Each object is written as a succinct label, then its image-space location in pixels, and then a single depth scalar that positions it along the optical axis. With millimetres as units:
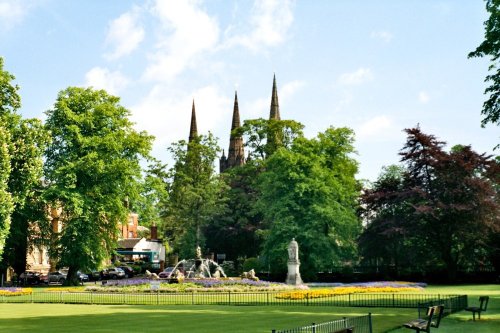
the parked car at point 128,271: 69875
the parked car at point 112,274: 64725
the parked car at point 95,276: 64375
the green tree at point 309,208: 57500
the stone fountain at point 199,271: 49588
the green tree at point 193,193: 75625
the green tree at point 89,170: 51688
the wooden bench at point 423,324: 17484
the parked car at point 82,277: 61969
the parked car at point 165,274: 56875
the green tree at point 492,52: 24406
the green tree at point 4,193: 41750
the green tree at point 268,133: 77625
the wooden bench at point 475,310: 22812
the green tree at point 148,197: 57344
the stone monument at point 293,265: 48625
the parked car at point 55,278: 57469
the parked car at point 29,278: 57281
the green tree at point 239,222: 76312
